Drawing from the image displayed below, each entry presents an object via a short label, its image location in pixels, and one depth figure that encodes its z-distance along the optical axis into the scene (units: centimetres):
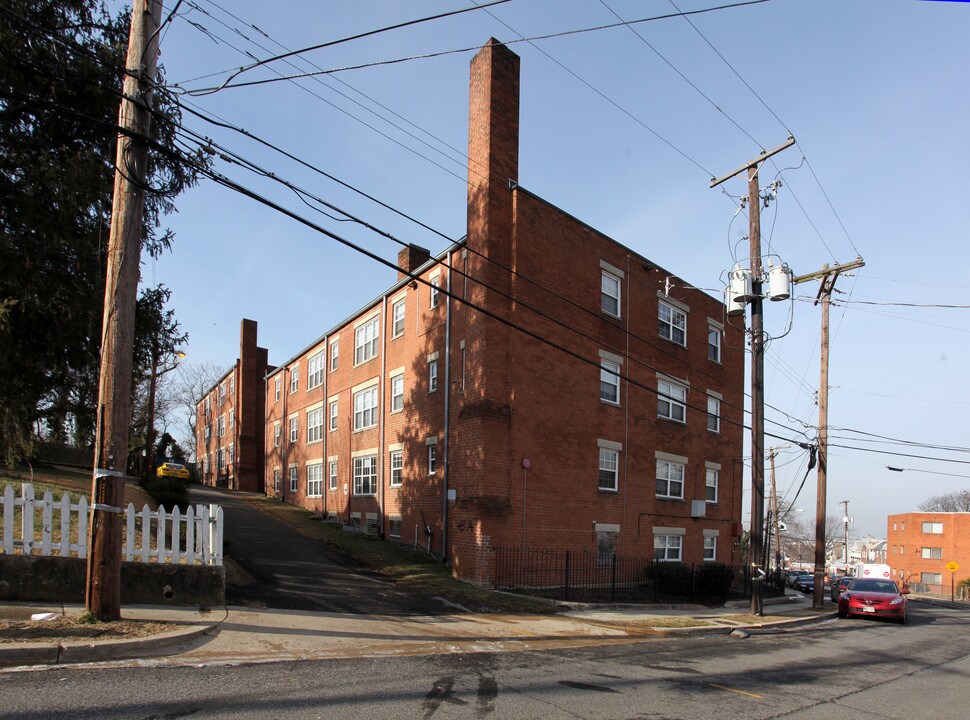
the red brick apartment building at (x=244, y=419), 4772
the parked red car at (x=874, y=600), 2095
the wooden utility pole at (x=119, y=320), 841
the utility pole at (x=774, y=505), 3625
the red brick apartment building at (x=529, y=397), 1878
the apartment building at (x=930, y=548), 6819
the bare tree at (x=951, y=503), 10998
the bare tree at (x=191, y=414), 7513
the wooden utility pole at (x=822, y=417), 2517
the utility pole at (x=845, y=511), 6751
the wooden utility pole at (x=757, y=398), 1838
